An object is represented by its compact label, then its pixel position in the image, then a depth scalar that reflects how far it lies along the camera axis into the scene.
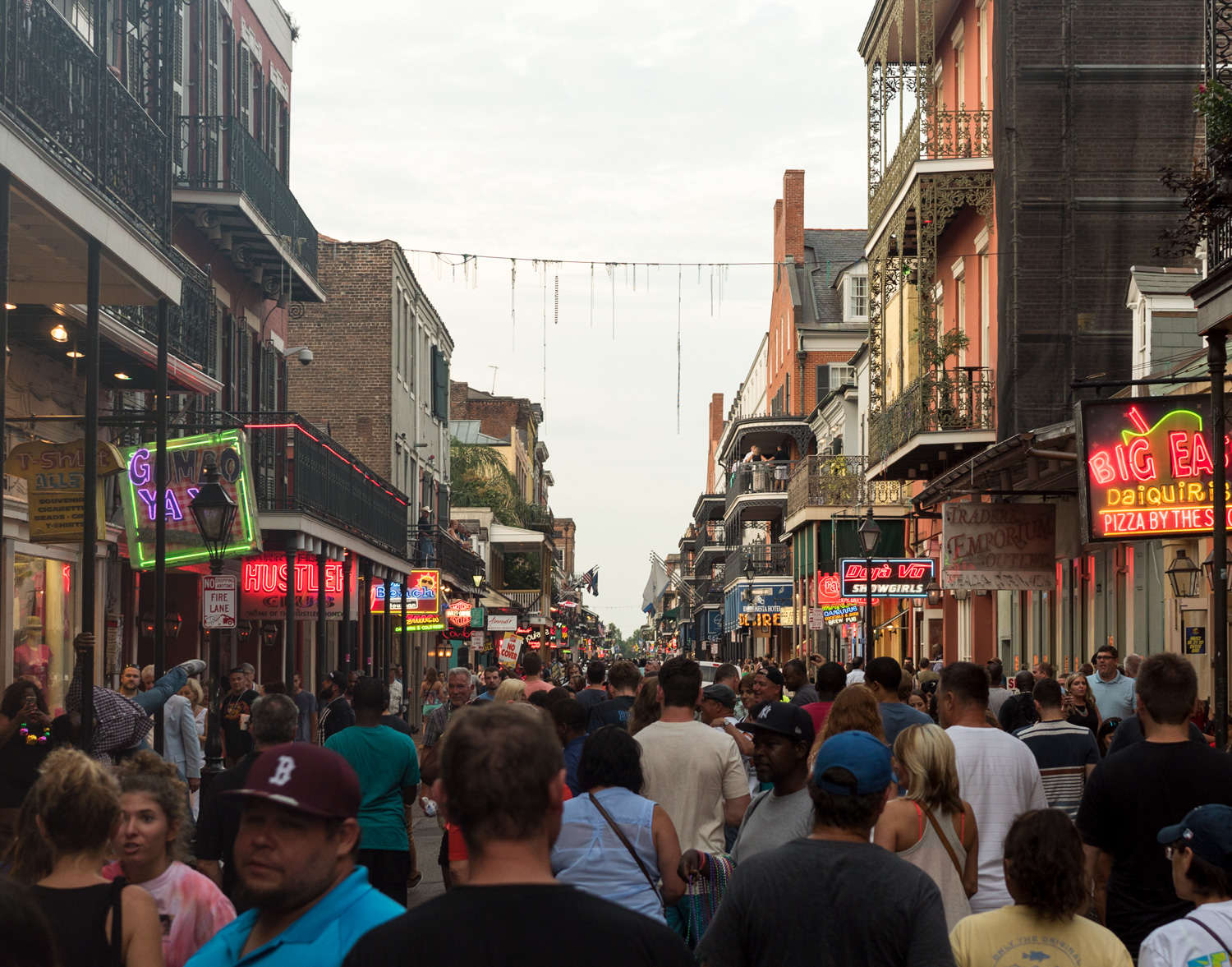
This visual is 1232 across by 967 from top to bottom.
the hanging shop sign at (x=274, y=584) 25.59
